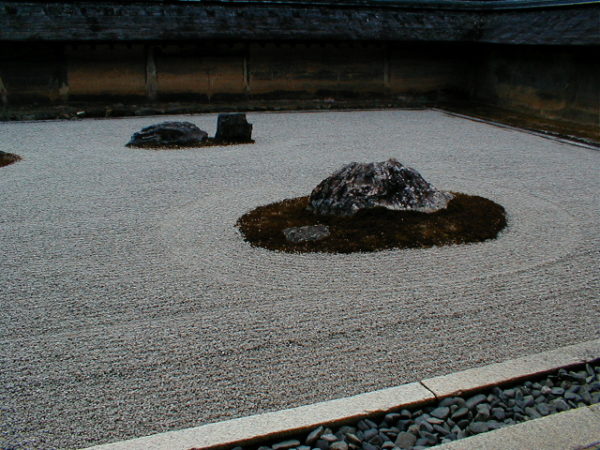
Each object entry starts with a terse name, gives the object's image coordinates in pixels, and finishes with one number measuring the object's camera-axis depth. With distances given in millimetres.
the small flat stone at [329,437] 2754
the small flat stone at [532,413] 2969
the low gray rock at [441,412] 2961
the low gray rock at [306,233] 5547
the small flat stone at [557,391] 3137
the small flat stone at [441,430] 2855
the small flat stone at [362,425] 2869
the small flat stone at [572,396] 3090
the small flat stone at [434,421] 2908
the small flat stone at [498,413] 2957
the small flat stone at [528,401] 3051
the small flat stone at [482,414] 2949
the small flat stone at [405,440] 2771
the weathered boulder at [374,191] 6027
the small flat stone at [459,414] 2953
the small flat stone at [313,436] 2762
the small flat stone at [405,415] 2953
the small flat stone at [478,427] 2861
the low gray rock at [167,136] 10570
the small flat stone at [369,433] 2805
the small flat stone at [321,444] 2729
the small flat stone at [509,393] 3127
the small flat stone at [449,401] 3055
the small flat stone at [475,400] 3041
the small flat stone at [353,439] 2766
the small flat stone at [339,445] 2709
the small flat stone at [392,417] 2920
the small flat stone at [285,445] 2719
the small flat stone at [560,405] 3018
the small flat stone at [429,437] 2789
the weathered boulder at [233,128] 10852
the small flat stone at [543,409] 2992
